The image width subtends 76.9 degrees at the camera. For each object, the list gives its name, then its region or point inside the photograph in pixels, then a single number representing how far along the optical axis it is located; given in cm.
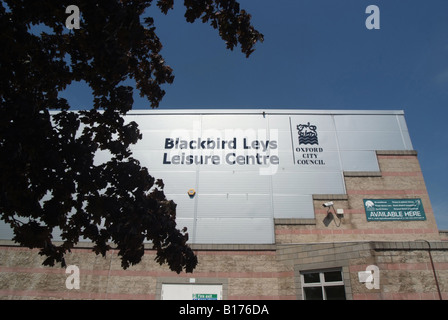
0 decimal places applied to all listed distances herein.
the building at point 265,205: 1452
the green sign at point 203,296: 1427
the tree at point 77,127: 479
